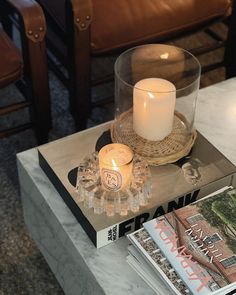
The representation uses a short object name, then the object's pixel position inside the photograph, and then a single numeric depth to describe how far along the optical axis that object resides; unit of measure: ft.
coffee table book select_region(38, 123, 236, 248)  3.64
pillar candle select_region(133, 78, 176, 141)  3.99
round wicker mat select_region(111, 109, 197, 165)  4.04
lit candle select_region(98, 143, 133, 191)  3.67
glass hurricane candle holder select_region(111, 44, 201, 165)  4.03
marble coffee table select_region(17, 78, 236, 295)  3.54
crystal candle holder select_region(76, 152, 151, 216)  3.69
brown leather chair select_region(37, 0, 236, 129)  5.07
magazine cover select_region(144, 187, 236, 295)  3.26
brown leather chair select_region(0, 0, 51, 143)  4.79
